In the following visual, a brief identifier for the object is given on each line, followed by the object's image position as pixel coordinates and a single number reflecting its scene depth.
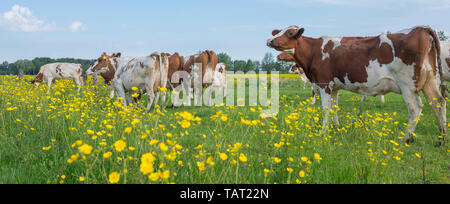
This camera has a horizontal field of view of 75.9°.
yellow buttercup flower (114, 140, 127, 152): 2.10
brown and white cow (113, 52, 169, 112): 8.34
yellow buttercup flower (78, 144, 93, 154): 1.87
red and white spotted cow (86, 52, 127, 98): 11.70
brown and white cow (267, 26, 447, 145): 5.35
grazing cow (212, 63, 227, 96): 15.73
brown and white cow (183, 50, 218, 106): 11.62
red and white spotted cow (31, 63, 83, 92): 17.47
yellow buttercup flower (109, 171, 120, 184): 1.88
